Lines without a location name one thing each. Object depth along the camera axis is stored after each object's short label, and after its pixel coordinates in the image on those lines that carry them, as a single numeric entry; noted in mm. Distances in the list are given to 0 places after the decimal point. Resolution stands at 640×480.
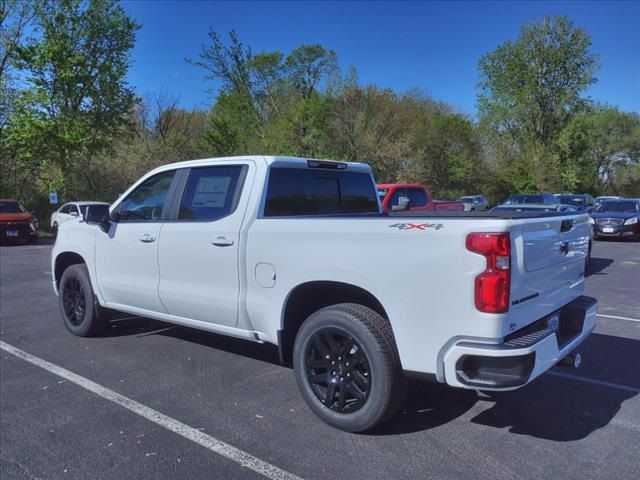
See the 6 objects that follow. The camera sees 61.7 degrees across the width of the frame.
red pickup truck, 13045
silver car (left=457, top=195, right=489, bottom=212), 33875
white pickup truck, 3080
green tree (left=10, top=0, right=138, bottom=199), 24523
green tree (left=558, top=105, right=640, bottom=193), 57219
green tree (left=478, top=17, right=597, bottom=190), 44406
